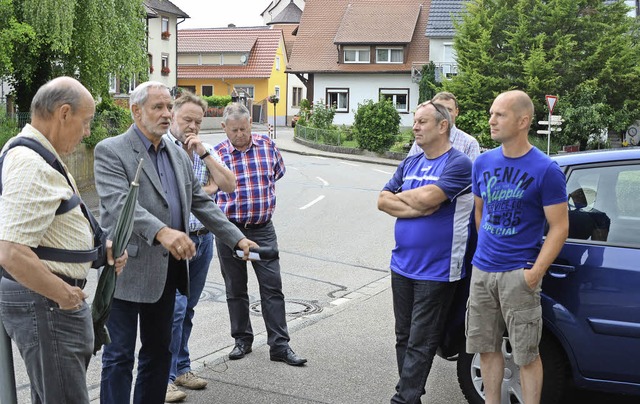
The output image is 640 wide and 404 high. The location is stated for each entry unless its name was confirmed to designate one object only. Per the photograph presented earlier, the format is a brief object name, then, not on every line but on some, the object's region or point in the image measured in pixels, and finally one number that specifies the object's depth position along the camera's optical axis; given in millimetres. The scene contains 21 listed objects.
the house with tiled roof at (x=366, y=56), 56969
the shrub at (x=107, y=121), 21828
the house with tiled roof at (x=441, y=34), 52969
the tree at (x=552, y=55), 38188
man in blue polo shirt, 5348
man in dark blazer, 4559
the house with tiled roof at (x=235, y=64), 75062
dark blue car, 4922
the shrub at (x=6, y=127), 19391
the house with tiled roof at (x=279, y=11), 95375
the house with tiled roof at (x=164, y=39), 60375
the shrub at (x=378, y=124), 39812
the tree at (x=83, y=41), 20438
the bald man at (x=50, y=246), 3311
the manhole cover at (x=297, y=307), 8711
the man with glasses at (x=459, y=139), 7078
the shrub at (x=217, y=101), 64819
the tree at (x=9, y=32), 19391
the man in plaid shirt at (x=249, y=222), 6734
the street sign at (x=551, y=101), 30172
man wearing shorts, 4746
